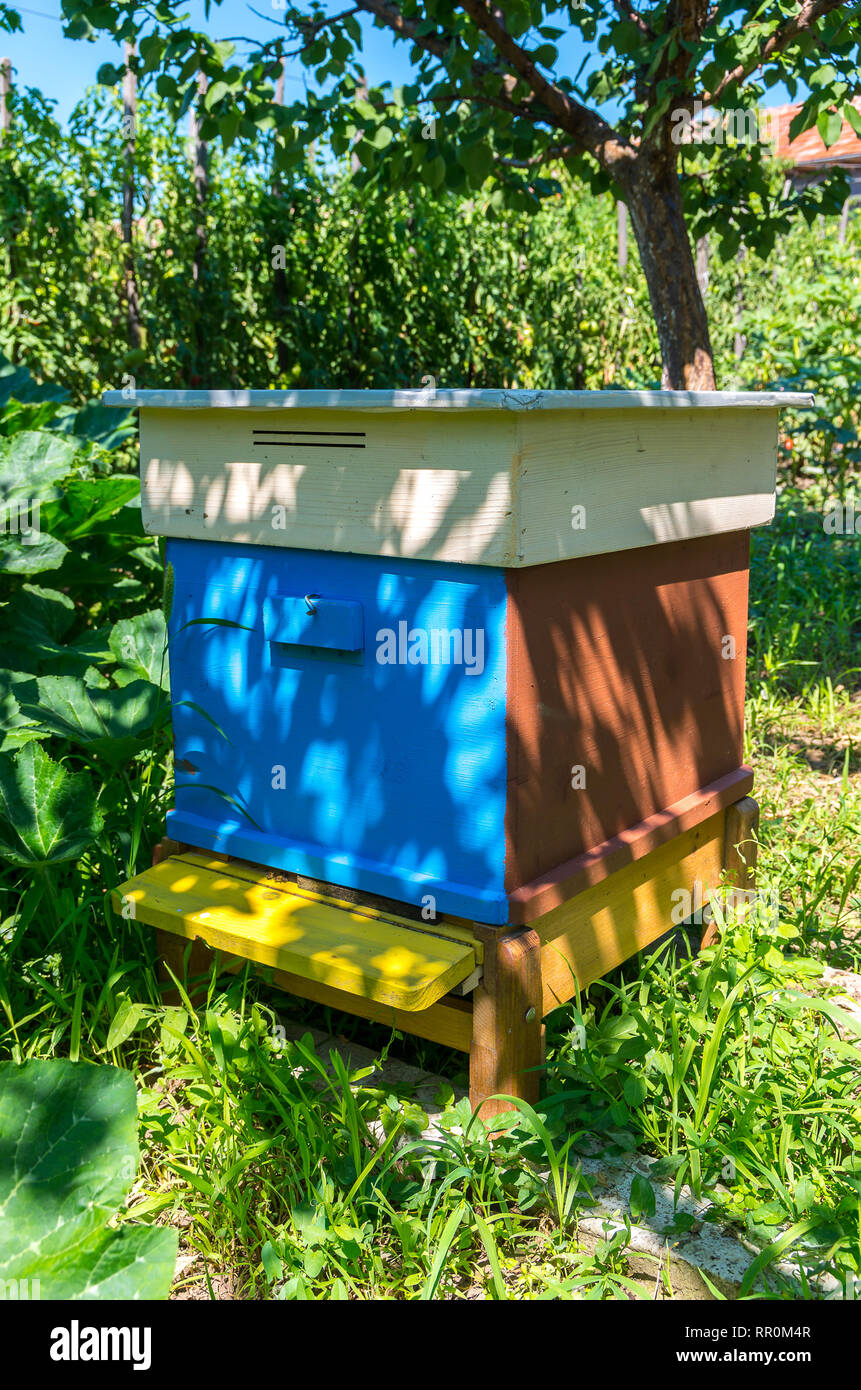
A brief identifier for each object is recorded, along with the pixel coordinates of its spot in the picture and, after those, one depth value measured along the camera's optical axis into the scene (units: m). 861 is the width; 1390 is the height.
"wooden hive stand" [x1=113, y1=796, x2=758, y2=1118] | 1.66
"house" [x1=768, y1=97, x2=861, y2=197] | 15.05
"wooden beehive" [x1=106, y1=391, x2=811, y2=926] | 1.60
